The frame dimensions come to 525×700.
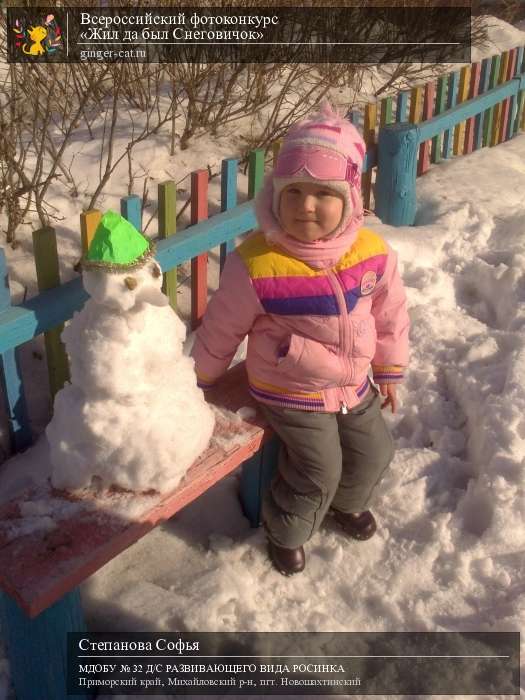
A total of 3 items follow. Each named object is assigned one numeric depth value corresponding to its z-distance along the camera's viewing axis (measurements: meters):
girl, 2.13
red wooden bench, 1.74
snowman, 1.75
